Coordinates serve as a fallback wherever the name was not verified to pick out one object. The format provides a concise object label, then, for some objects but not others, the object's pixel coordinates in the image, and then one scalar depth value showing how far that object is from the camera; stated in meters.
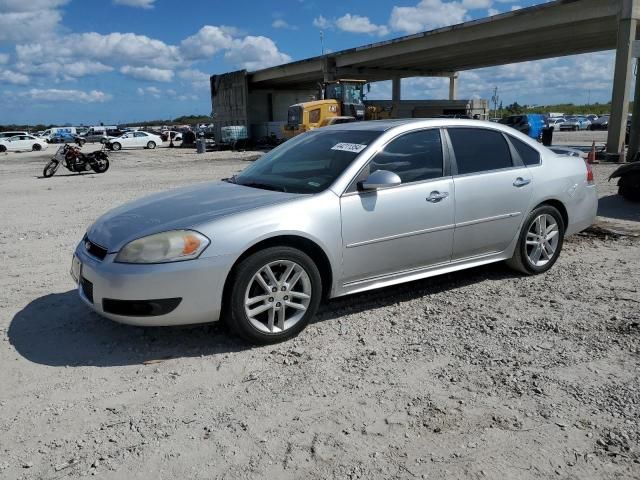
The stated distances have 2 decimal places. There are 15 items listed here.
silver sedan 3.59
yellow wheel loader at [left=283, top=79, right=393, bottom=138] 28.30
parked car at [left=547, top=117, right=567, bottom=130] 57.84
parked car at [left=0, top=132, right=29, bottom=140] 42.28
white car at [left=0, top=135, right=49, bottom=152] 41.38
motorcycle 19.25
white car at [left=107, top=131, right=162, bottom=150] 41.84
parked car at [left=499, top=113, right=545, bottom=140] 30.94
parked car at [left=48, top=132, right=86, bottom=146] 61.82
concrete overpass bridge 20.48
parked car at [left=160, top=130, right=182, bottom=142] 48.94
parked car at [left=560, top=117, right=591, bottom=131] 58.06
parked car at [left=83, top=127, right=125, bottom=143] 56.53
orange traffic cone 19.03
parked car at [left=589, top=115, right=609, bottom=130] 56.86
